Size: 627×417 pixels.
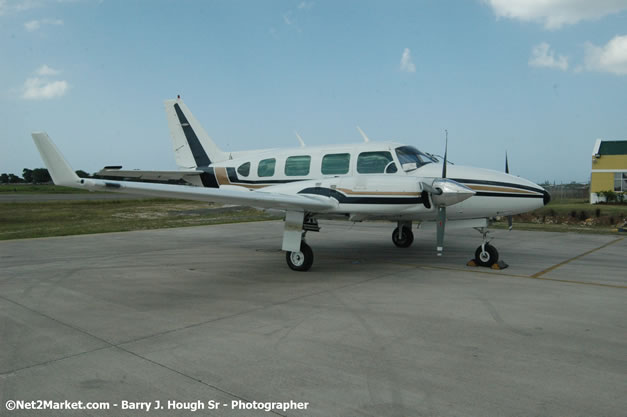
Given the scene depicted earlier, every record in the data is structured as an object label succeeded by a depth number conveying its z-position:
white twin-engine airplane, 8.31
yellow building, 33.28
